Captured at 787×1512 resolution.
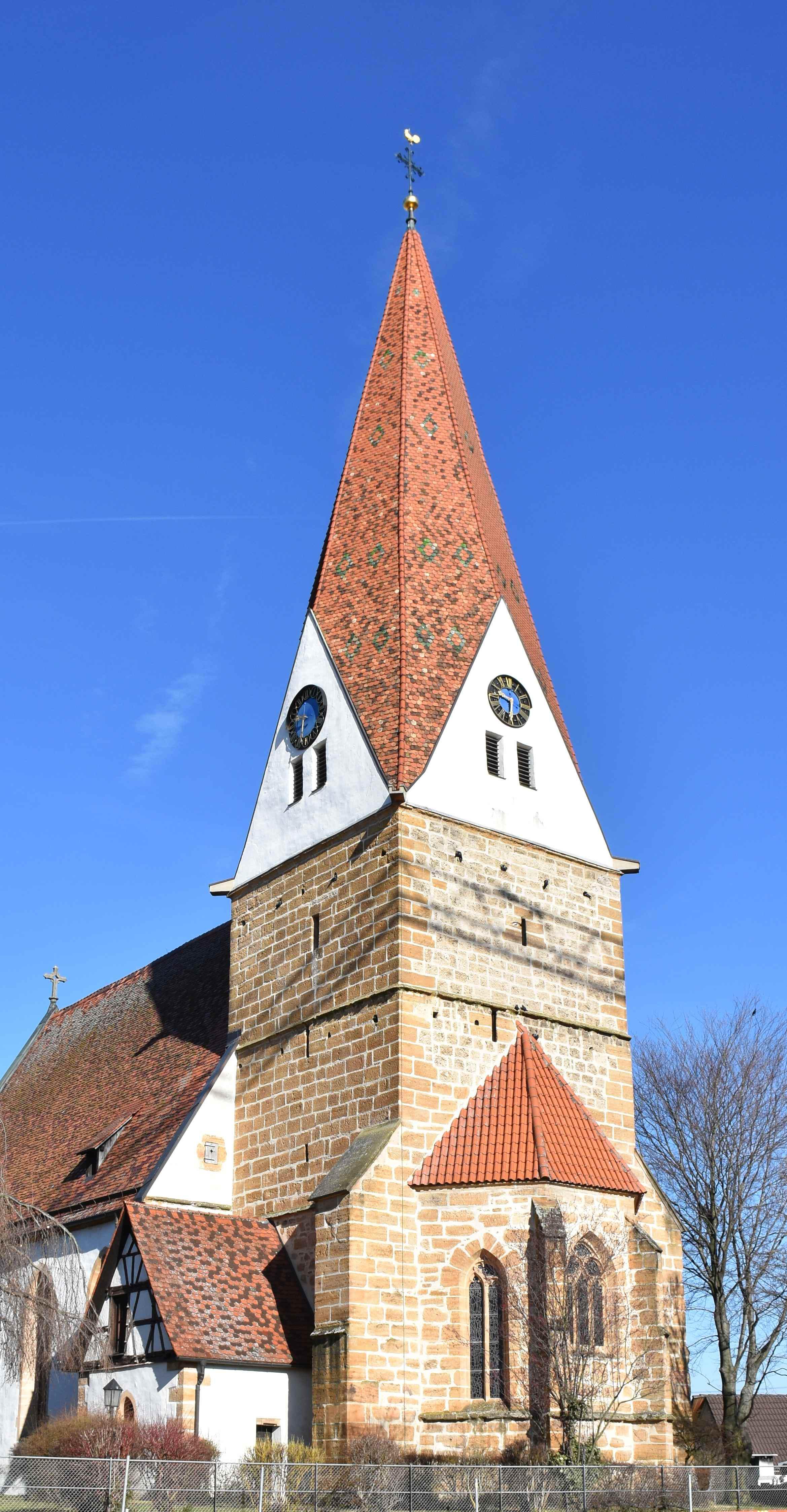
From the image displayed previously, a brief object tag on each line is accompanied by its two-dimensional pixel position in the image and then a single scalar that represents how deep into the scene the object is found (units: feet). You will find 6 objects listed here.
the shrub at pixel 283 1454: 60.39
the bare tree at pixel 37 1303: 64.39
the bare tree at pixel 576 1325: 61.72
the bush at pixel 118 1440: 58.18
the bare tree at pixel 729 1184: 87.04
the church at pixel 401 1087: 64.39
